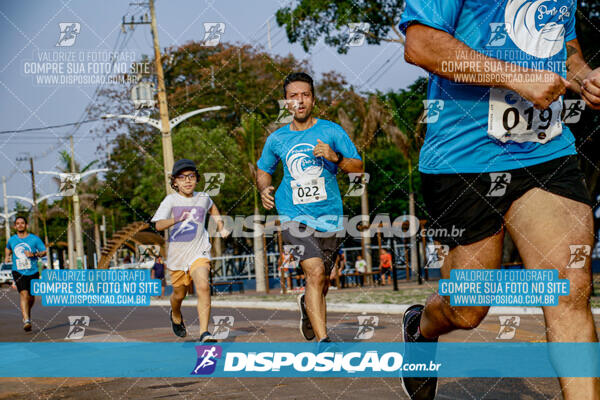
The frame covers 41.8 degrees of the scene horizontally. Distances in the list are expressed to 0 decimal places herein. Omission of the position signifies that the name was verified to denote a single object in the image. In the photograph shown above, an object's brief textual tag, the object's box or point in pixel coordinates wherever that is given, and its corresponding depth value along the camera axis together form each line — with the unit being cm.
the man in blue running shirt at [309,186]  593
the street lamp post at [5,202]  7388
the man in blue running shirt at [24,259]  1183
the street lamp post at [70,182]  1110
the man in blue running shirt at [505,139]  291
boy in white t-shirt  719
